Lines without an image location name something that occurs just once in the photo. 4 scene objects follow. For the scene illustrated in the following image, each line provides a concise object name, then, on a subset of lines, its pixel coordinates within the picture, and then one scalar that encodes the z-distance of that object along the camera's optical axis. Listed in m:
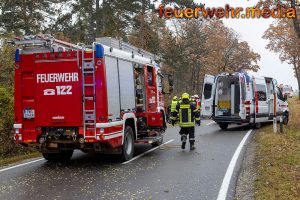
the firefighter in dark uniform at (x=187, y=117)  12.35
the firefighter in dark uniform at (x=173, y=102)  20.49
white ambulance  18.47
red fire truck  9.21
